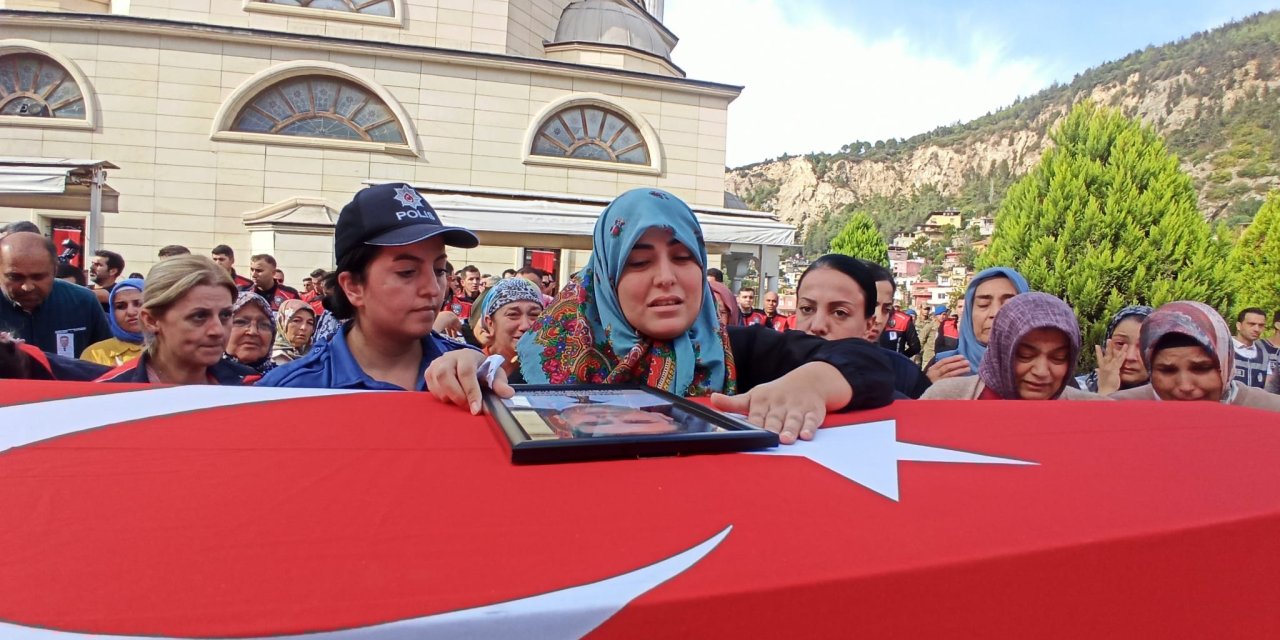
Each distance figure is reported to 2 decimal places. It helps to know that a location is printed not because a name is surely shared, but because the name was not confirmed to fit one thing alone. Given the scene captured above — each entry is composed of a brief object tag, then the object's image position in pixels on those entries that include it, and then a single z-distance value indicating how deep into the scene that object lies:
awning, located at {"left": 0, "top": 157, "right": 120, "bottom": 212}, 9.65
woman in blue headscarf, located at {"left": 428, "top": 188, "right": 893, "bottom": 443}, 1.44
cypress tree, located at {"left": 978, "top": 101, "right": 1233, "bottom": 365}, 7.61
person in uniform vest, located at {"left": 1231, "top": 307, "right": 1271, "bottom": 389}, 5.98
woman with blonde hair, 2.24
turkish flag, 0.52
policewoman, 1.66
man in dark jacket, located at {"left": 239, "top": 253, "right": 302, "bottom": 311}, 6.37
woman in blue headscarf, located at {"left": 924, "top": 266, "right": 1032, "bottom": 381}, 3.59
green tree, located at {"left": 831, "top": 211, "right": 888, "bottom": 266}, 20.83
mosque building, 13.30
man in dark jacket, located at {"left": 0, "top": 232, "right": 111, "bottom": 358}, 3.46
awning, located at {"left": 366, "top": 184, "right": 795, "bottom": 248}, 10.83
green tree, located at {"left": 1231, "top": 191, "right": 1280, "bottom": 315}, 15.00
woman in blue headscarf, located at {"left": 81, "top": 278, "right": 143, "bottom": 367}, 3.58
